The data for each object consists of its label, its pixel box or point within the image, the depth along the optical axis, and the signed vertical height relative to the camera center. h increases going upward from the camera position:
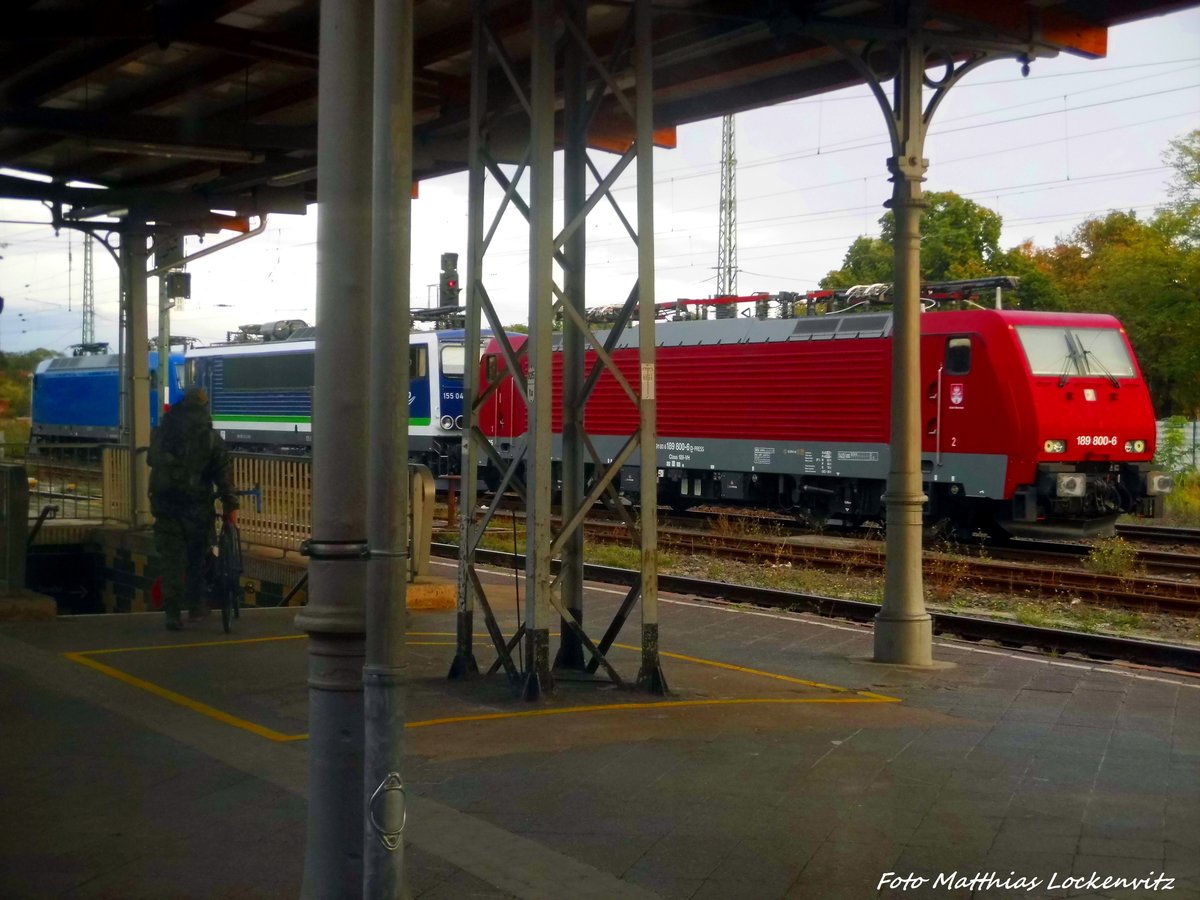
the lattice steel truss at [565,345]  7.56 +0.53
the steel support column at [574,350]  8.31 +0.52
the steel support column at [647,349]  7.77 +0.50
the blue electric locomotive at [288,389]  27.67 +0.97
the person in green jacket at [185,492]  10.04 -0.48
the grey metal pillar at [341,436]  4.01 -0.02
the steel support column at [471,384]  8.20 +0.30
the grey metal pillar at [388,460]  3.91 -0.09
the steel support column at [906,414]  9.35 +0.13
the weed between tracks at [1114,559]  14.88 -1.45
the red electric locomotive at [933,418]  17.17 +0.20
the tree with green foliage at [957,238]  44.81 +6.69
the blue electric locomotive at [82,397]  39.16 +1.05
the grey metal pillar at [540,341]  7.49 +0.52
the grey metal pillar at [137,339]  14.98 +1.05
